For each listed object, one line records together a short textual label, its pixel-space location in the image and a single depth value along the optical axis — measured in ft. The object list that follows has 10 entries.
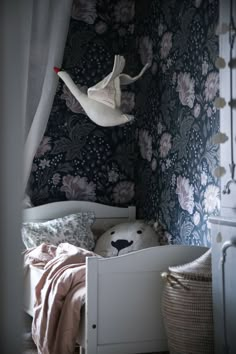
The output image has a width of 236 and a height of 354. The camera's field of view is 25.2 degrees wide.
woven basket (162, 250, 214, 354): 7.96
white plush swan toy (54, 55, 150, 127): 10.30
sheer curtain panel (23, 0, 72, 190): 7.37
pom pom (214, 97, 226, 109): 6.70
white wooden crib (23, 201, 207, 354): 8.33
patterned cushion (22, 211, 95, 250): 11.72
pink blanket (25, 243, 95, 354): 8.61
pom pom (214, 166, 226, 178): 6.76
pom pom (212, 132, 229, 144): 6.74
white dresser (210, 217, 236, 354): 6.69
